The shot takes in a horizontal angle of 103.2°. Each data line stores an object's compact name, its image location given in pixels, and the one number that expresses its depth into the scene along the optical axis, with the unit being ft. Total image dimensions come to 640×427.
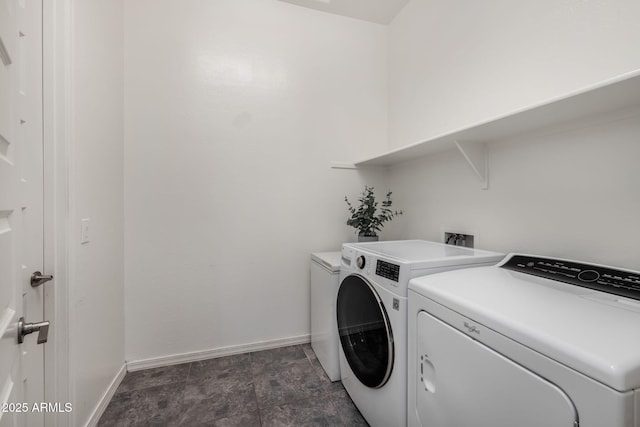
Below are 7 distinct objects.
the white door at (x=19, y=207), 1.88
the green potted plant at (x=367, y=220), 6.76
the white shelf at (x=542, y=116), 2.70
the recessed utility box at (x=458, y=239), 5.25
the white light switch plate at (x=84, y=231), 4.03
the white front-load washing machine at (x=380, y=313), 3.49
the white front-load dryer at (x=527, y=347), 1.63
